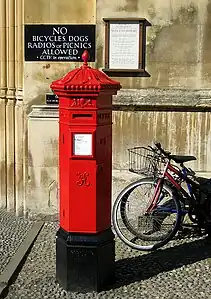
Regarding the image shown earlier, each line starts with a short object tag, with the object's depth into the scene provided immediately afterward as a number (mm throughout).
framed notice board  6336
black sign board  6473
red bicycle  5680
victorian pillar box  4438
